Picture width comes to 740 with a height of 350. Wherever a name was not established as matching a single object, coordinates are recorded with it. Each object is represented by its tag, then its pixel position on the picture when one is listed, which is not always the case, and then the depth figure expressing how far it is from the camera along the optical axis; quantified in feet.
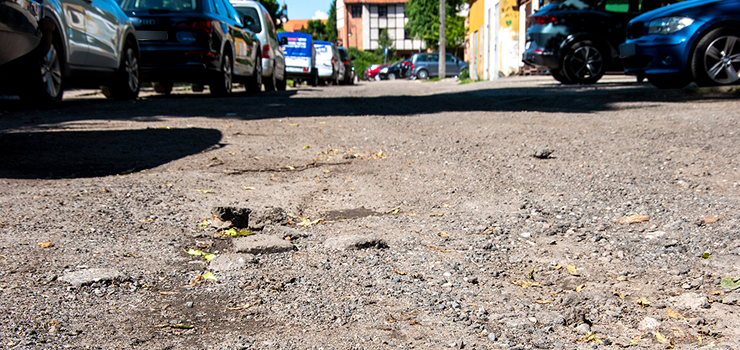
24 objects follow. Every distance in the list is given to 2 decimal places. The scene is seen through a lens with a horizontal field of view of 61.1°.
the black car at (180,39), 31.24
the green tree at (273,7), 137.69
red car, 170.60
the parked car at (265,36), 45.42
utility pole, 104.00
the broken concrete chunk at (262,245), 9.09
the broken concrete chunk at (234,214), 10.98
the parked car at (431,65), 127.03
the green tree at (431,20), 168.21
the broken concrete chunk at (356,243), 9.24
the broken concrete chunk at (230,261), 8.42
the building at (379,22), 272.31
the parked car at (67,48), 15.85
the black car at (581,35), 36.81
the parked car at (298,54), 69.67
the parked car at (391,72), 157.86
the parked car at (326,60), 79.71
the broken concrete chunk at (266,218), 10.59
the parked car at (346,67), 94.02
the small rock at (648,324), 6.59
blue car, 25.77
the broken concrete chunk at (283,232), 9.88
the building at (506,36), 72.79
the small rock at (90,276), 7.64
